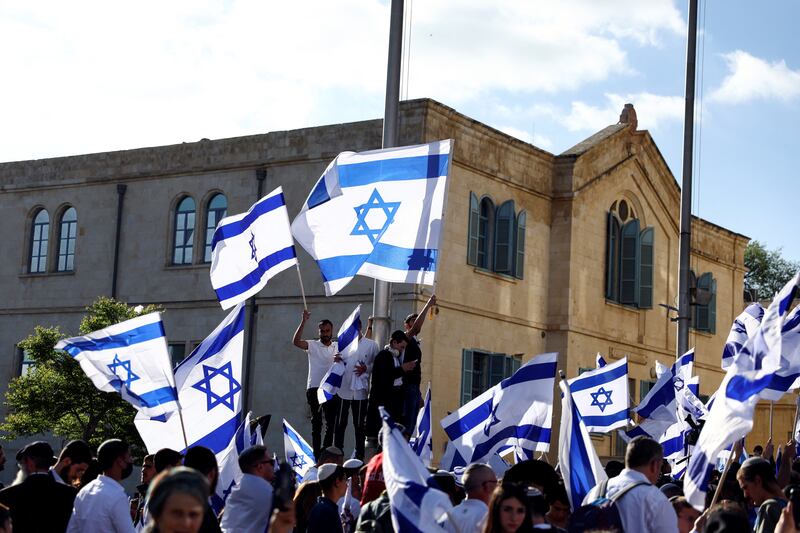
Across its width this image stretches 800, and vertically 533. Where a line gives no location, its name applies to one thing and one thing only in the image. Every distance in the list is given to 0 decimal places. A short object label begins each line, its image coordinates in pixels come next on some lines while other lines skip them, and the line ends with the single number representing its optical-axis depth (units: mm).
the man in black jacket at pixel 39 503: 8398
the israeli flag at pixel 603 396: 16547
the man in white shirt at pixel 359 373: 15547
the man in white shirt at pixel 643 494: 7809
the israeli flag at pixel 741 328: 15555
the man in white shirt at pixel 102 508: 7883
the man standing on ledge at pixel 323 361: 15844
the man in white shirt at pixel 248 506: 8250
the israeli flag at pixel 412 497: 7105
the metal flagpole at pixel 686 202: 20797
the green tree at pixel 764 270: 71625
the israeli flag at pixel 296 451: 14203
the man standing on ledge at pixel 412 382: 14938
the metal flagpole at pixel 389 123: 14258
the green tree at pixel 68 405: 27672
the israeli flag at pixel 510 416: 13352
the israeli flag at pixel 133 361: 11609
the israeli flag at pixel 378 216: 12883
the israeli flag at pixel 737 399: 8031
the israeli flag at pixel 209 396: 12156
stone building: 29250
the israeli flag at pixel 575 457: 9117
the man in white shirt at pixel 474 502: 7504
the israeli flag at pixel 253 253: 13680
